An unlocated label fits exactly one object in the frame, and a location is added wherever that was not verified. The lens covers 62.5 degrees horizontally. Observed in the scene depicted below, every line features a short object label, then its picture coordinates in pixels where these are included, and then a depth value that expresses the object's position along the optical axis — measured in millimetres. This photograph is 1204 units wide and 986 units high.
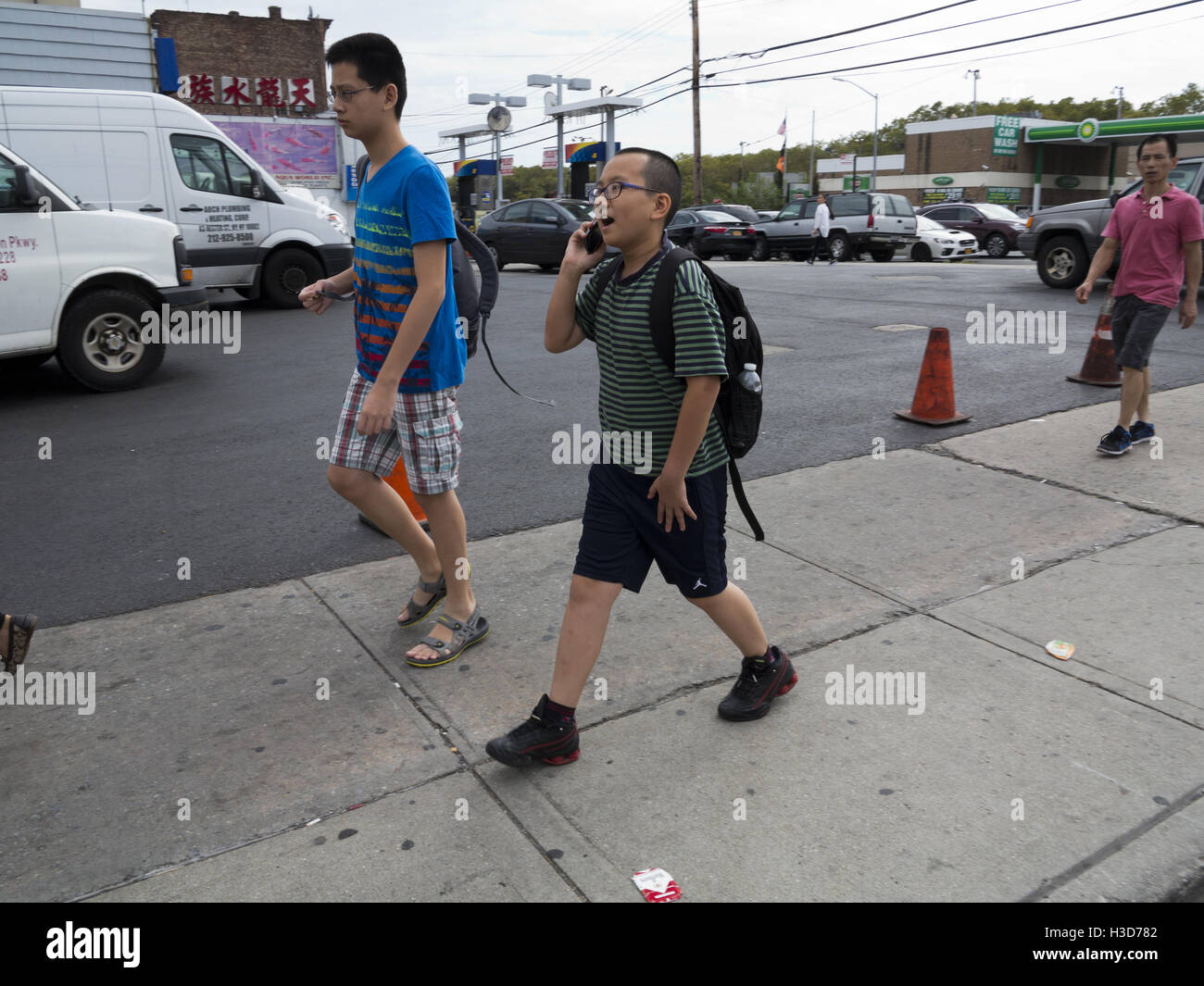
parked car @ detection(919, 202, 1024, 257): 28641
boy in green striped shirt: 2654
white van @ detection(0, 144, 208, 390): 7543
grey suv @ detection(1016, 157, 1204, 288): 13484
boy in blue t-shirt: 3215
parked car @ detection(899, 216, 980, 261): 25859
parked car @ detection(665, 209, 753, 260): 27078
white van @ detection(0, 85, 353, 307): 10922
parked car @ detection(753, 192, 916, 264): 25016
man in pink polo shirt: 5648
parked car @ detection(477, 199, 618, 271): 20344
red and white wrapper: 2350
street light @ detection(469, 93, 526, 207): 33069
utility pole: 40094
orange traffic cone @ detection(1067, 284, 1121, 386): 7555
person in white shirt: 23797
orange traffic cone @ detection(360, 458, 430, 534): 4645
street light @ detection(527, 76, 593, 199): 38438
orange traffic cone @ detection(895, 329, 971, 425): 6582
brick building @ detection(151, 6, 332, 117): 24969
